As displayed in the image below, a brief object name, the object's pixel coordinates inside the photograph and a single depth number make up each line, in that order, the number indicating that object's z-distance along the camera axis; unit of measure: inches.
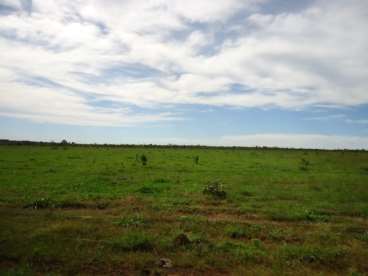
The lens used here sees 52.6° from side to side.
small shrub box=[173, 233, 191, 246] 389.1
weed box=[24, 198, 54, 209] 570.9
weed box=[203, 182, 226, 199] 681.6
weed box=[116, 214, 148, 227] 466.9
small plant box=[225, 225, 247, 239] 433.4
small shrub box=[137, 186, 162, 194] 724.6
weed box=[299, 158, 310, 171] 1258.0
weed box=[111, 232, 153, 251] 378.0
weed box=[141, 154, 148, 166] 1272.1
